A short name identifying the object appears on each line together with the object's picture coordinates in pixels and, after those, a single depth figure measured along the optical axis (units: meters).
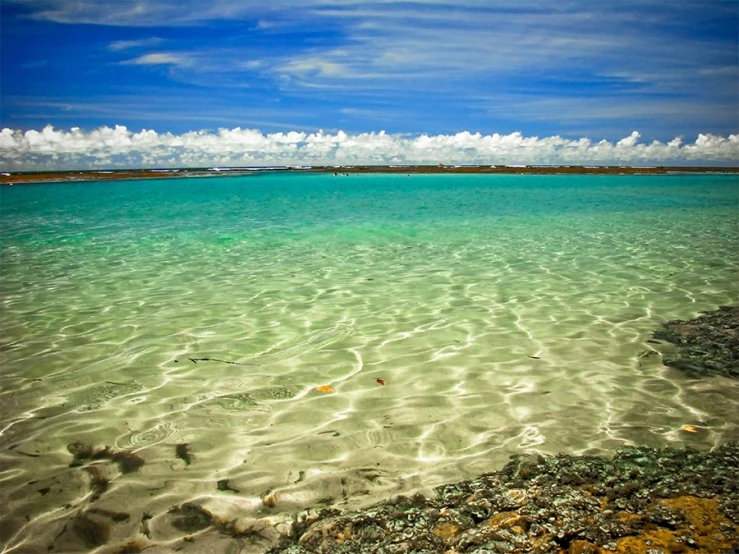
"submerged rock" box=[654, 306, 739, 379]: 4.82
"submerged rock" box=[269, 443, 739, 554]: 2.41
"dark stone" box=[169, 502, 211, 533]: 2.71
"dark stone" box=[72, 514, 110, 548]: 2.61
